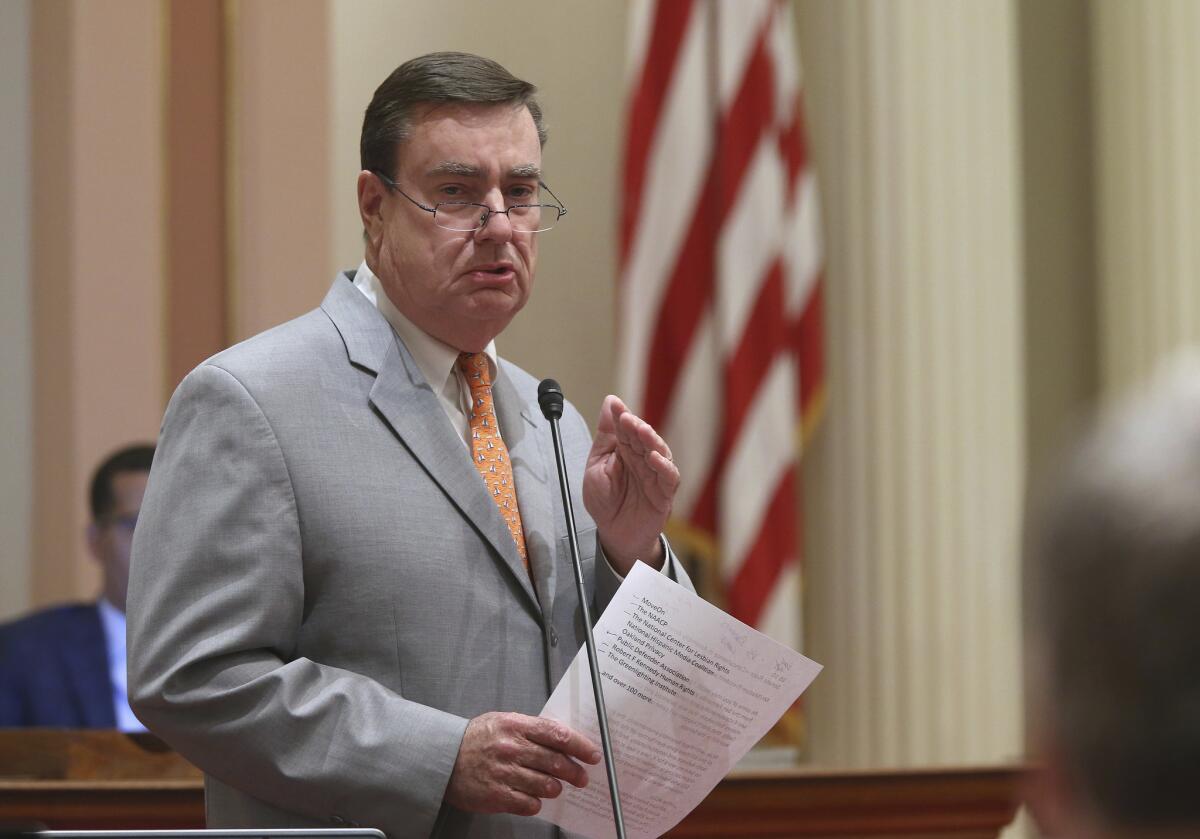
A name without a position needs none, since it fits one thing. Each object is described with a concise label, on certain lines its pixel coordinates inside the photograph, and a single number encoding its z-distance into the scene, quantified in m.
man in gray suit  4.10
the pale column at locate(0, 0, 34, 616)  10.39
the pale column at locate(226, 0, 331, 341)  10.54
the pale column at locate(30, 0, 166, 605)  10.33
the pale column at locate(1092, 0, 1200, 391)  10.96
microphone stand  3.97
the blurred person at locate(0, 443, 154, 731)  9.18
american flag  10.20
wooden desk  6.16
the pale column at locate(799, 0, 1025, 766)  9.98
